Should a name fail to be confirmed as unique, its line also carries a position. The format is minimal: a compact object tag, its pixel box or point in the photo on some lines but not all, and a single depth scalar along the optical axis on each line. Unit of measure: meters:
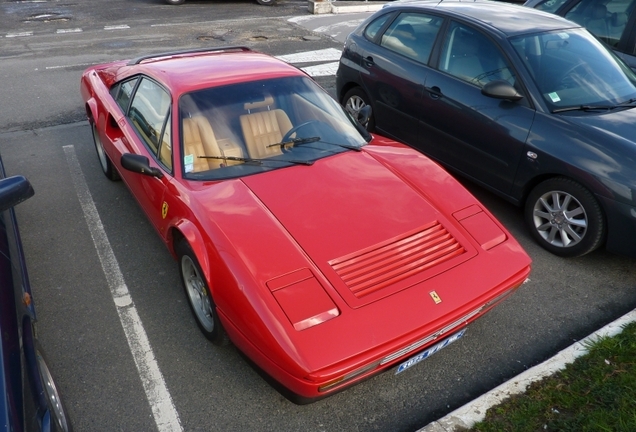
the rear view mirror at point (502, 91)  4.47
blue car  2.00
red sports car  2.68
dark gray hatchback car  4.10
